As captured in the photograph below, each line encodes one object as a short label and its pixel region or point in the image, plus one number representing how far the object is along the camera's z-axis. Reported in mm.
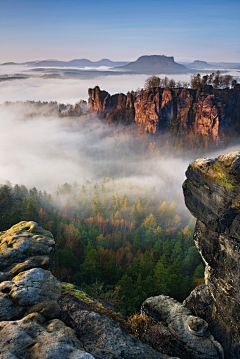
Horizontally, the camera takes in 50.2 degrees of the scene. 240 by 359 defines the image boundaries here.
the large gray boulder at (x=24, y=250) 16734
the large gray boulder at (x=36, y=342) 9711
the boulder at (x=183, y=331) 16312
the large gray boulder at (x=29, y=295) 12859
